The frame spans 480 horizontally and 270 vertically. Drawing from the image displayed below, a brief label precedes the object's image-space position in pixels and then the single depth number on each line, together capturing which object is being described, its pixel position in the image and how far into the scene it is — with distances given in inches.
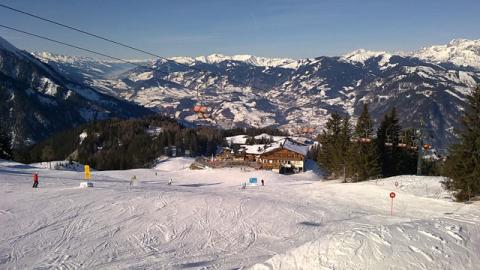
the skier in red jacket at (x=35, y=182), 1695.4
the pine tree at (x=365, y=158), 2148.1
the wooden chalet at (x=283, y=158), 4552.9
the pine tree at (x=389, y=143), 2301.9
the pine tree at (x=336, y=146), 2434.8
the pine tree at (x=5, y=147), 3537.4
